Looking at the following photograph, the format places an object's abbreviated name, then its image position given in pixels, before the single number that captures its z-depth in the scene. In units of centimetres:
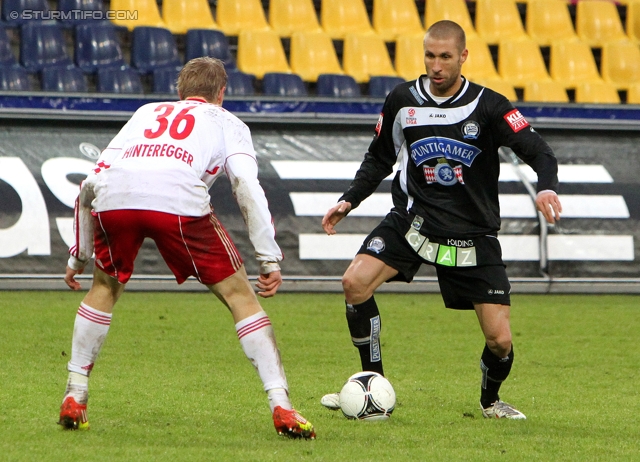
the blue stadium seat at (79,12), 1280
